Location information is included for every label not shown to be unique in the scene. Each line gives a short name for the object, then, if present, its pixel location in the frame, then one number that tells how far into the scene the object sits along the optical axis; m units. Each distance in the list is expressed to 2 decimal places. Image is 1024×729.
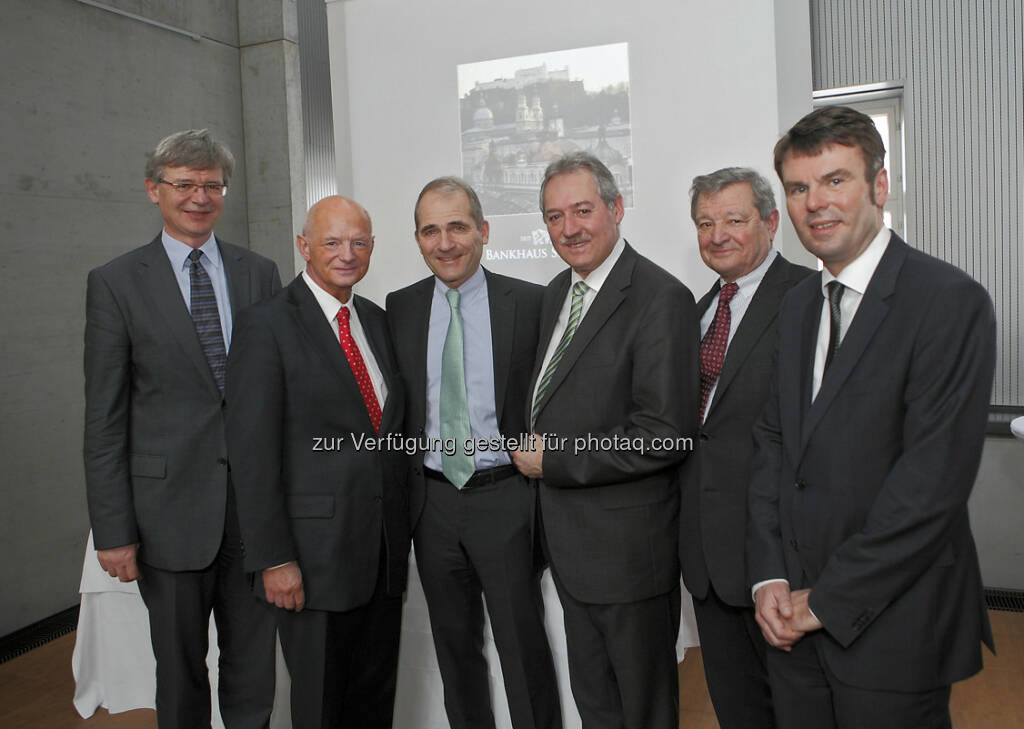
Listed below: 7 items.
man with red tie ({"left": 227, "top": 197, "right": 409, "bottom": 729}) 2.10
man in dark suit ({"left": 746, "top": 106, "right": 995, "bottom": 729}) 1.43
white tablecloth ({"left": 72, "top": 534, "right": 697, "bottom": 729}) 2.70
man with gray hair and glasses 2.28
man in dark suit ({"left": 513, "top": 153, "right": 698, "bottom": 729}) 2.01
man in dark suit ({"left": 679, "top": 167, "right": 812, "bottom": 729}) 1.99
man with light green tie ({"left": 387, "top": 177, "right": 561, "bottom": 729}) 2.26
